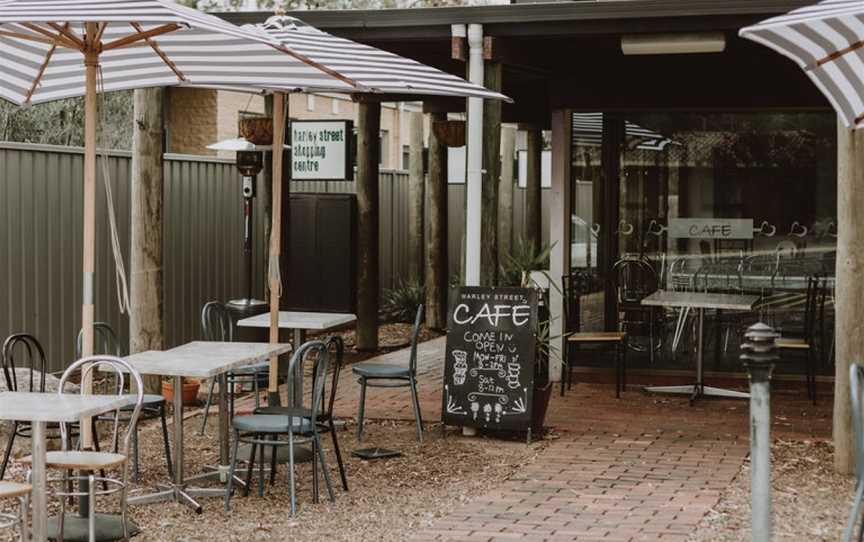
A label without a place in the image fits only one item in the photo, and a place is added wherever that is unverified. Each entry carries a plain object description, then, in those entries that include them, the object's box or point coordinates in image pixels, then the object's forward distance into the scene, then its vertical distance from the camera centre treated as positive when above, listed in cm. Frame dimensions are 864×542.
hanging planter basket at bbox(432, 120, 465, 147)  1424 +93
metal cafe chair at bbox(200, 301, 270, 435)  910 -107
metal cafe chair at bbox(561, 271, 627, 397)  1094 -101
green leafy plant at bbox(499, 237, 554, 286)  973 -36
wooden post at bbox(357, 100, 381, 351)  1427 -25
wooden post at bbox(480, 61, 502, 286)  944 +27
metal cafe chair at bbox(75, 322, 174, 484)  767 -120
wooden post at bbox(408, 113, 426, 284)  1791 +23
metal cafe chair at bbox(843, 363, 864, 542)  532 -86
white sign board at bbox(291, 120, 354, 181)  1349 +70
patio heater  1177 +36
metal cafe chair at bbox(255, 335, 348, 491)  731 -113
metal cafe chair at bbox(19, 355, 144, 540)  587 -112
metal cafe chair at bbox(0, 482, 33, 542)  539 -122
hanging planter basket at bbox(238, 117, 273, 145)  1183 +79
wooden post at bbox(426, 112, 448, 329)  1647 -28
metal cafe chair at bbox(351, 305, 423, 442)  894 -108
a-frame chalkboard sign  900 -98
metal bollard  491 -77
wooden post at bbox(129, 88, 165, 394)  1006 -1
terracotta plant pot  1034 -140
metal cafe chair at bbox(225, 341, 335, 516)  700 -113
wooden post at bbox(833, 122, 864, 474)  795 -36
